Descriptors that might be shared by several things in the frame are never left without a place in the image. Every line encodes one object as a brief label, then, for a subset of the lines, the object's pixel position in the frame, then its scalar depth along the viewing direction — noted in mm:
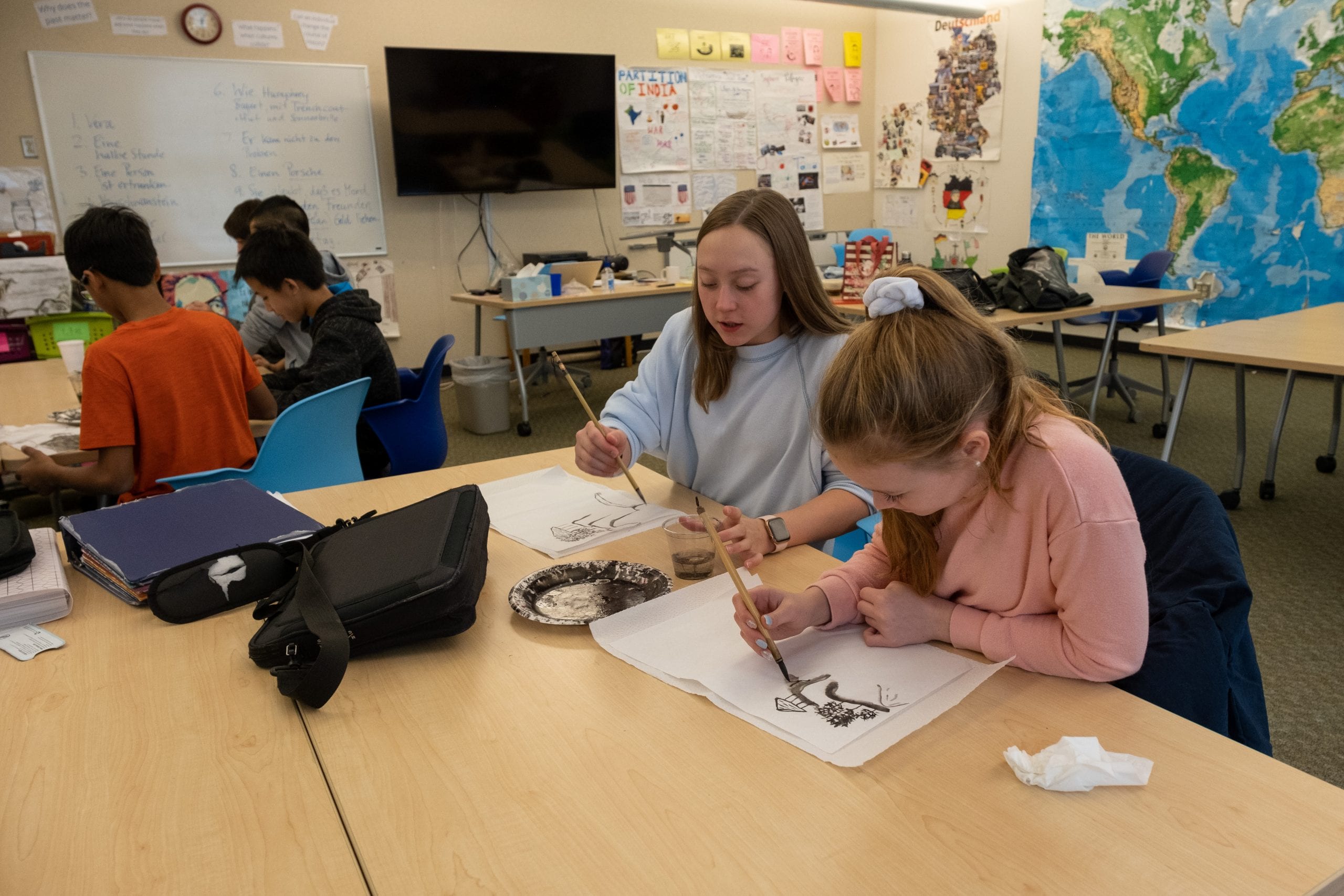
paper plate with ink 1136
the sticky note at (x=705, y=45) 6391
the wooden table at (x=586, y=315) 4586
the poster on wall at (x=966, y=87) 6301
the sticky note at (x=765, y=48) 6641
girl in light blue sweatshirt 1541
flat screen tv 5348
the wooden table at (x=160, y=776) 720
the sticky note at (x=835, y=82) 7004
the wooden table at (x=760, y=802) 676
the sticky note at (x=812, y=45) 6844
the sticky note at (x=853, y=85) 7105
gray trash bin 4664
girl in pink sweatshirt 903
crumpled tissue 750
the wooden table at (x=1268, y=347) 2561
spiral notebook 1146
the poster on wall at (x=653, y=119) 6219
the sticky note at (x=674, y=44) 6277
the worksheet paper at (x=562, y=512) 1402
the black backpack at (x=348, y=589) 998
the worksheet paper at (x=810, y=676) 861
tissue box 4555
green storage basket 3939
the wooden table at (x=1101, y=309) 3678
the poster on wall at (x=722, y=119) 6480
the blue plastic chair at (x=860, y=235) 5504
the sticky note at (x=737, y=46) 6516
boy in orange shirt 1915
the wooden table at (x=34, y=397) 2074
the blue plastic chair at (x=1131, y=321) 4457
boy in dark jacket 2580
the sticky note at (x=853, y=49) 7020
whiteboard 4723
